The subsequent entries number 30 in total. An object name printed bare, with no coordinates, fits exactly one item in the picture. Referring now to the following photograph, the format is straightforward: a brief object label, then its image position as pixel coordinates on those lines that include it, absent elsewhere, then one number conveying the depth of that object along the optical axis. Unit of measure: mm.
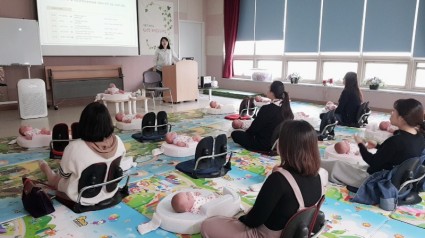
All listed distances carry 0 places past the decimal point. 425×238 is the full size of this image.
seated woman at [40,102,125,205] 2086
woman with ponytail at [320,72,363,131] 4613
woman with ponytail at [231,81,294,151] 3451
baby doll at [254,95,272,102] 6207
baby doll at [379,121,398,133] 4180
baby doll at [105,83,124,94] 5625
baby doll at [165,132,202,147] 3588
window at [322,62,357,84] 7365
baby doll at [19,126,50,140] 3879
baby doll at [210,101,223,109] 5937
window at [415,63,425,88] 6402
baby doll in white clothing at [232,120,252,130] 4426
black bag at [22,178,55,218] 2221
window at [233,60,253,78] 9422
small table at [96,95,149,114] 5531
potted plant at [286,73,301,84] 8016
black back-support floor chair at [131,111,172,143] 4109
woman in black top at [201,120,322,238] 1454
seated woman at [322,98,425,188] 2262
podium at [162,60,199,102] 7062
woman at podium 7430
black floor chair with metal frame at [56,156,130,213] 2156
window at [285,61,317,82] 8003
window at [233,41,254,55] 9240
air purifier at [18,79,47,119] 5516
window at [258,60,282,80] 8729
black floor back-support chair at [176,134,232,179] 2902
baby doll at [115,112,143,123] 4770
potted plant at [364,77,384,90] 6691
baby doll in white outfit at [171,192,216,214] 2123
